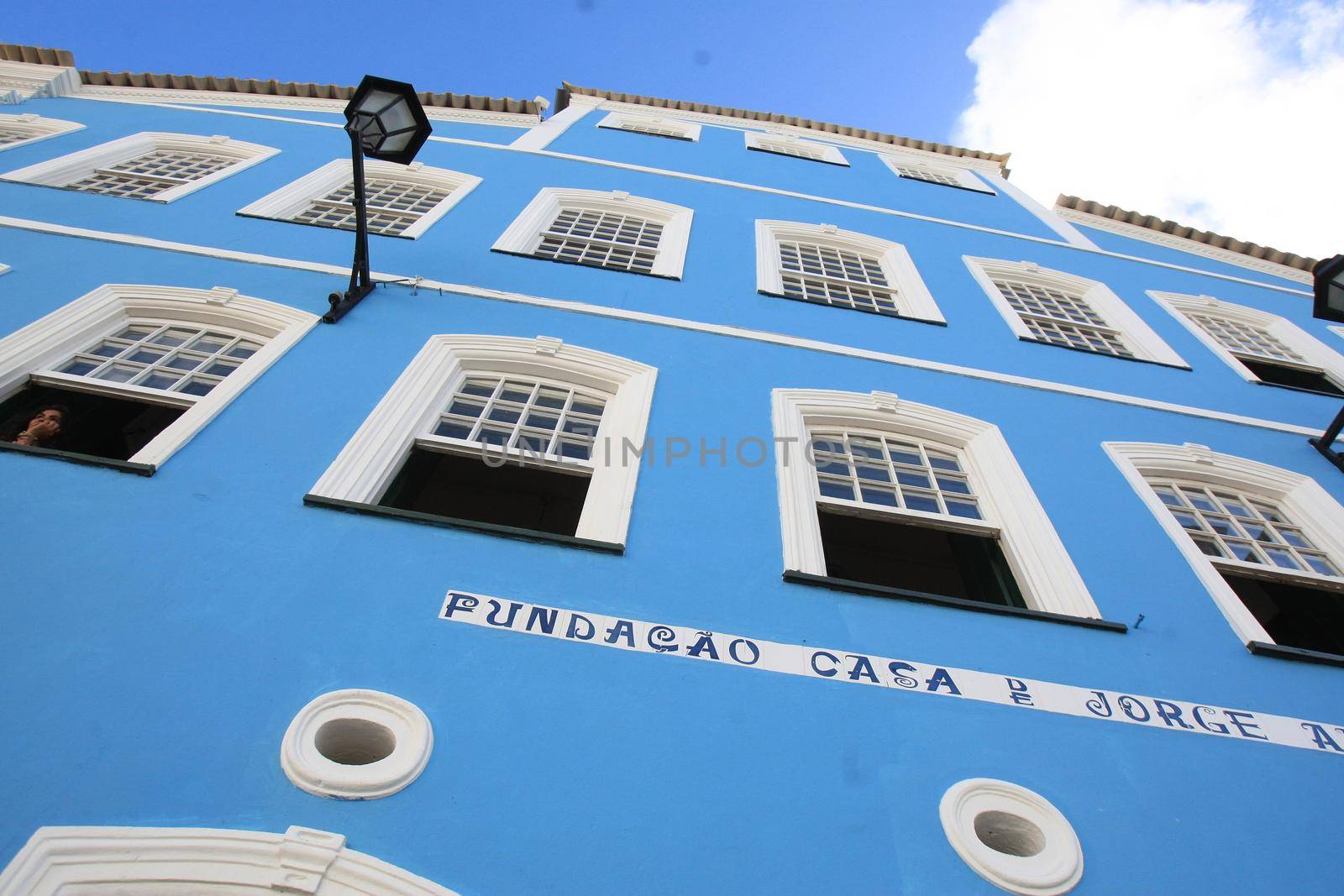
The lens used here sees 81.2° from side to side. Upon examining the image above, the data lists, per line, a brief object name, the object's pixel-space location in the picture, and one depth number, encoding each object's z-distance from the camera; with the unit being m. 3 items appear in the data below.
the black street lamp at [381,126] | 5.93
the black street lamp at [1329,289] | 5.98
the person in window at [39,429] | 5.02
